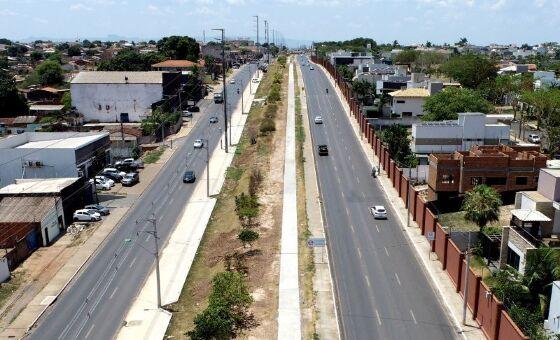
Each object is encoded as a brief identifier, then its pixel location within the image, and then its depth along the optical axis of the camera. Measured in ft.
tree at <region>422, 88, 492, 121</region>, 308.60
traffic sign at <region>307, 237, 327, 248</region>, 143.13
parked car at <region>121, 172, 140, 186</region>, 229.45
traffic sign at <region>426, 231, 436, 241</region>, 147.64
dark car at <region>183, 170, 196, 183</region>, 235.07
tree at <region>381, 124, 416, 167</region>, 246.68
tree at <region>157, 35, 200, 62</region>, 610.65
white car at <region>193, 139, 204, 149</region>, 293.43
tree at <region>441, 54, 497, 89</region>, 454.40
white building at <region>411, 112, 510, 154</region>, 261.85
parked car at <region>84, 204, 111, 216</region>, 195.42
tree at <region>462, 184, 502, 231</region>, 151.74
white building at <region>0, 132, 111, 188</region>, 215.92
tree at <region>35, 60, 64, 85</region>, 494.59
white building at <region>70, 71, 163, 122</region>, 370.32
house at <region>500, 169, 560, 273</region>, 141.38
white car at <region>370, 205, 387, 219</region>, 177.99
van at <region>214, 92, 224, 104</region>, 431.84
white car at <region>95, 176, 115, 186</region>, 227.83
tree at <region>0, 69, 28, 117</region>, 376.89
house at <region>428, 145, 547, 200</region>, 193.98
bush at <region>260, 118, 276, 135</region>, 322.38
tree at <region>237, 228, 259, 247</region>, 153.67
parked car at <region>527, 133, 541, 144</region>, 300.61
